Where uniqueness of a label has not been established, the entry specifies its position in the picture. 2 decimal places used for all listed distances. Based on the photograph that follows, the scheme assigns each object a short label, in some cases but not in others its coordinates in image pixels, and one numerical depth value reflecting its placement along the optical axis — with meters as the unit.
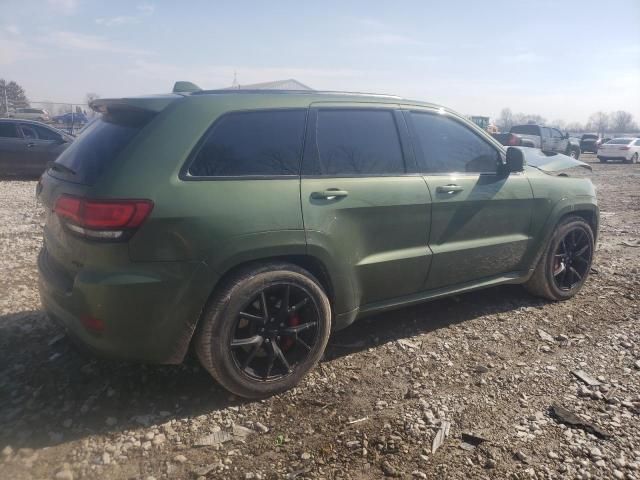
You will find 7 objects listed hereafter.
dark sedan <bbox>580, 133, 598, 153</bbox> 36.84
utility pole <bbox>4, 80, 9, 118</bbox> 23.27
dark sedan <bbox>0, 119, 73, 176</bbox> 12.12
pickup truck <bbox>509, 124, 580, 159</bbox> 23.52
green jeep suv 2.55
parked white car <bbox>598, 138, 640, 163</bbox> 25.97
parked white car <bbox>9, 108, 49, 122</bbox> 26.98
